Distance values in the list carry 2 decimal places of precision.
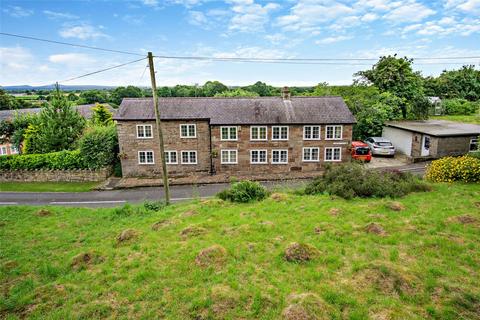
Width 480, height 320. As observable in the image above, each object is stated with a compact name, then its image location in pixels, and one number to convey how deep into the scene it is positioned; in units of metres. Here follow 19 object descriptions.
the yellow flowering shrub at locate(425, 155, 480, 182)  19.75
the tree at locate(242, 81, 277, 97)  101.69
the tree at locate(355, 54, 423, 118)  44.62
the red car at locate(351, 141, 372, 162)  31.05
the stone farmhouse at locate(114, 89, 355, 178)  29.48
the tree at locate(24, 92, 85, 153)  34.21
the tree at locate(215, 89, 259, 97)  68.88
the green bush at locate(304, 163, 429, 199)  17.81
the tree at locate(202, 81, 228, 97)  99.51
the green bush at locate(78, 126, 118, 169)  30.22
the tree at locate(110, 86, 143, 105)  100.15
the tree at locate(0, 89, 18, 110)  73.81
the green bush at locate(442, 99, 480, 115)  64.38
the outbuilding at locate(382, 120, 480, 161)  29.61
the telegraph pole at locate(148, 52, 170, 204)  17.22
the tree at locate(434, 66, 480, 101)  73.19
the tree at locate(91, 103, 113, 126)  46.54
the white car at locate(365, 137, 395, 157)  33.16
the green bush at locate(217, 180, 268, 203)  18.48
